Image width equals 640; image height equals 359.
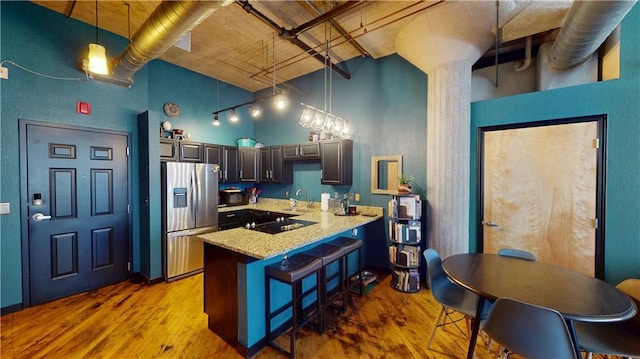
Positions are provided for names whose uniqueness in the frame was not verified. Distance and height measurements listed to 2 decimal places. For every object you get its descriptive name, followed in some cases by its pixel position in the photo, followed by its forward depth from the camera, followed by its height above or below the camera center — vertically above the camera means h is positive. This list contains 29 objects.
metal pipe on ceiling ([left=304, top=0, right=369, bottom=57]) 2.58 +1.78
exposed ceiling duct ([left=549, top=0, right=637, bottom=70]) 1.69 +1.18
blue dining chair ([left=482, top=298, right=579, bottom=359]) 1.18 -0.81
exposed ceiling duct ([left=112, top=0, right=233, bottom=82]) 1.87 +1.31
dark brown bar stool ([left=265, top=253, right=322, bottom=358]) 1.89 -0.90
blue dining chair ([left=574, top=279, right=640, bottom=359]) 1.36 -0.98
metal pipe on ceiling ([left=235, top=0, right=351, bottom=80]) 2.33 +1.68
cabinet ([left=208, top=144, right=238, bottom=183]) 4.25 +0.32
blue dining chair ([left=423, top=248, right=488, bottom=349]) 1.77 -0.97
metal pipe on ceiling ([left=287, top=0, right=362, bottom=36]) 2.24 +1.61
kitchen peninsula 1.90 -0.86
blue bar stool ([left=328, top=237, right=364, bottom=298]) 2.54 -0.77
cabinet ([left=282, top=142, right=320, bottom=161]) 4.04 +0.44
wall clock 3.95 +1.12
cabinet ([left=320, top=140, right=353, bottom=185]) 3.78 +0.23
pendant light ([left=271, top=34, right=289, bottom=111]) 2.73 +0.90
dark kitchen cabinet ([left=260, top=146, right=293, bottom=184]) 4.50 +0.17
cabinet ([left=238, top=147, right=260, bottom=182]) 4.74 +0.26
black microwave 4.61 -0.40
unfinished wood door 2.39 -0.18
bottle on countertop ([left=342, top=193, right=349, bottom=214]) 3.56 -0.44
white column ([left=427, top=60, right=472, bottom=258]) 2.81 +0.28
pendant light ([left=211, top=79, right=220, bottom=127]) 4.68 +1.63
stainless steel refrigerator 3.34 -0.53
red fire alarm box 2.96 +0.86
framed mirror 3.58 +0.04
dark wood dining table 1.27 -0.71
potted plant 3.06 -0.10
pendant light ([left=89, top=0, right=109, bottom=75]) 2.63 +1.30
